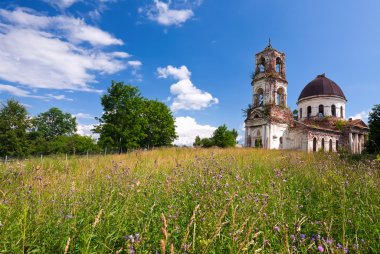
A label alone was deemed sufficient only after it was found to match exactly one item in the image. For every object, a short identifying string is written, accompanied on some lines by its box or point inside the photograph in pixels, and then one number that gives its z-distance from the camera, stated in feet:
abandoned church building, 99.19
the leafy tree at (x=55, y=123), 224.12
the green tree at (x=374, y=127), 70.44
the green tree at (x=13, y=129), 118.62
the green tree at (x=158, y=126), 139.95
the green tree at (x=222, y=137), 142.70
